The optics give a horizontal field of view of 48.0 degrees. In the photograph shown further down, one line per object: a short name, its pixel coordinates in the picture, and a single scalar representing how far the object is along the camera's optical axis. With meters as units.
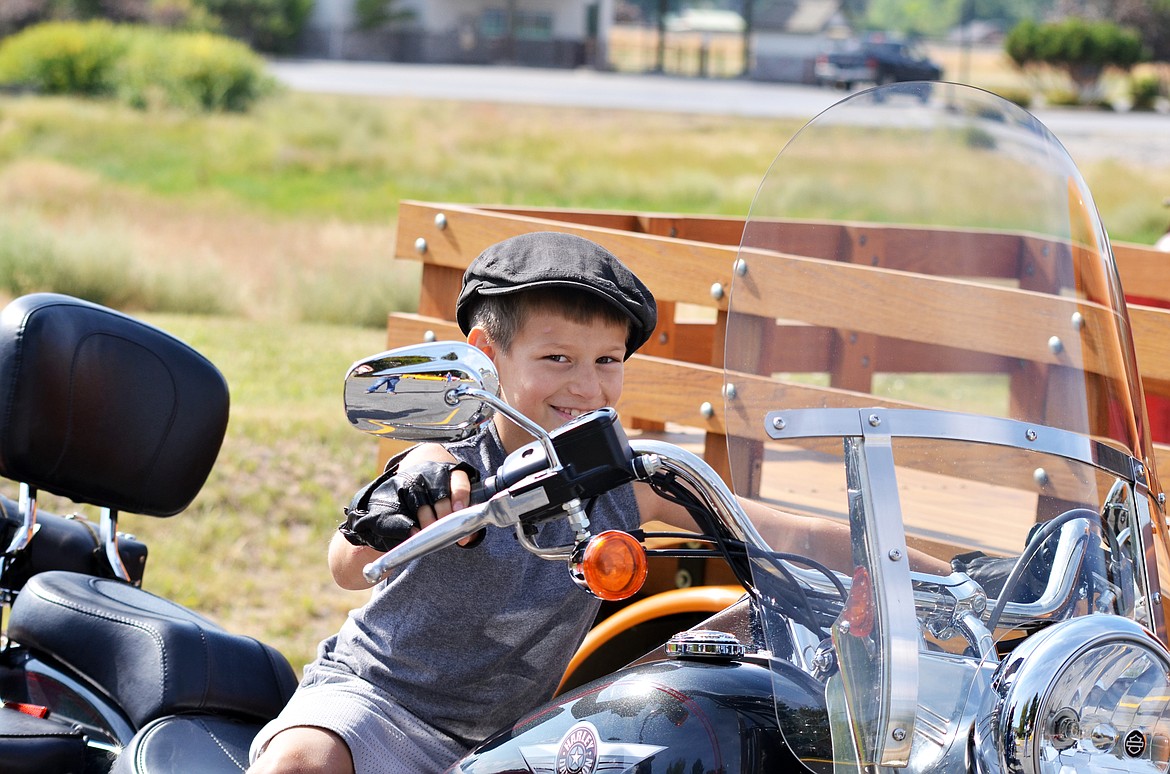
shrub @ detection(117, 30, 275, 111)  29.66
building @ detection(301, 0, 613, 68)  48.72
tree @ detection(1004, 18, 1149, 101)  40.44
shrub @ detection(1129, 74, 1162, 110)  35.91
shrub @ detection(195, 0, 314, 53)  45.44
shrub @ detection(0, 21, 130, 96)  30.97
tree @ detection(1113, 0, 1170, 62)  45.12
